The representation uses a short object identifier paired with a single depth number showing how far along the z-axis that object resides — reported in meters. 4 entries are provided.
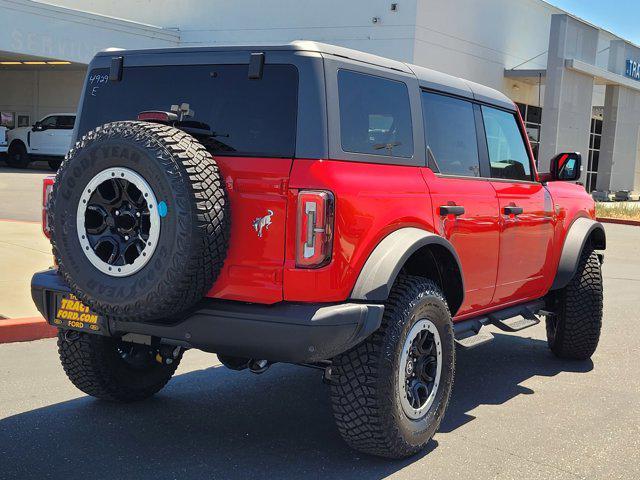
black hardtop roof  4.18
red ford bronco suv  3.87
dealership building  27.61
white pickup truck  27.84
